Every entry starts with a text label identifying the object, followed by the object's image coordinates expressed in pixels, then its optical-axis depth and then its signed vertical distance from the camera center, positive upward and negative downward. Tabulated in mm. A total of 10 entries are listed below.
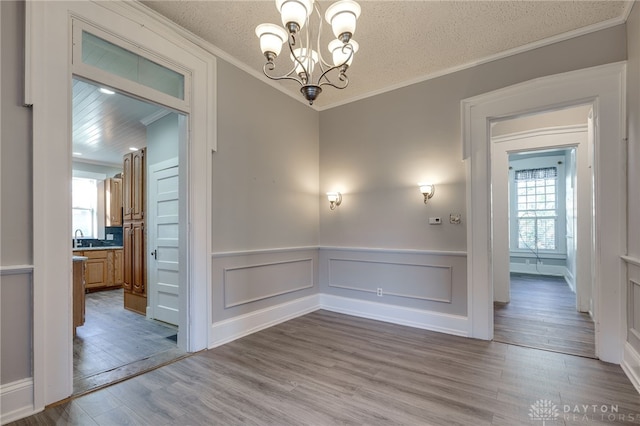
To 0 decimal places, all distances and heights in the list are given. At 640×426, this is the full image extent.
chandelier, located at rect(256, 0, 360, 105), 1836 +1162
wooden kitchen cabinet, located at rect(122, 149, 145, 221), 4523 +443
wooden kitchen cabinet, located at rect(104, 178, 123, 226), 7082 +318
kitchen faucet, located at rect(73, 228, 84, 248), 6742 -542
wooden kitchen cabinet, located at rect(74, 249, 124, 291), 6227 -1126
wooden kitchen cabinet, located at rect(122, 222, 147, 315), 4426 -777
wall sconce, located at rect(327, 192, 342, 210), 4508 +220
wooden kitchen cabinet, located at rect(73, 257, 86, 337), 3590 -927
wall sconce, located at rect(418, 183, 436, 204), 3679 +286
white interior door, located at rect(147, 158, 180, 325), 3895 -355
